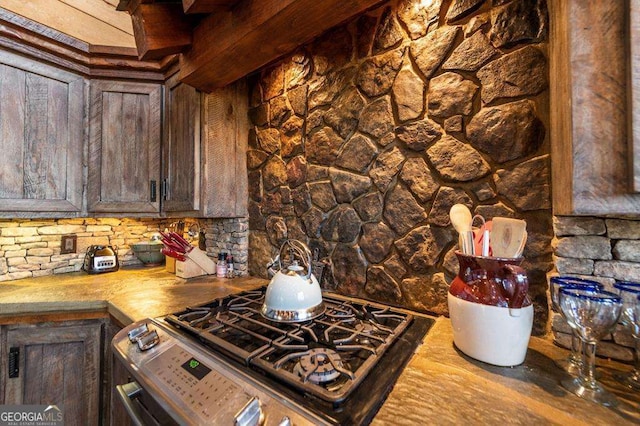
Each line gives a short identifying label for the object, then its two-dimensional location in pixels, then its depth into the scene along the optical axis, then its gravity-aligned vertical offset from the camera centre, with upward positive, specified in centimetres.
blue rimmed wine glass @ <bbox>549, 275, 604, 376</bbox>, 66 -24
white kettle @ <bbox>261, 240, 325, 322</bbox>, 92 -31
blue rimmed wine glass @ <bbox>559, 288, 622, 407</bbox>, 59 -25
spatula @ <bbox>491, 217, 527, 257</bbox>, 73 -6
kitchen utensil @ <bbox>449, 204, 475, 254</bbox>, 78 -3
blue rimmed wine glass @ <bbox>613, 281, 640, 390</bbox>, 61 -24
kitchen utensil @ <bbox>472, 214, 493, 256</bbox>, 77 -8
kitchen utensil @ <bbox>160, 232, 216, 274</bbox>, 171 -26
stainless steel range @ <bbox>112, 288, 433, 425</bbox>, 55 -40
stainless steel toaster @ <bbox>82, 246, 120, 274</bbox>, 185 -36
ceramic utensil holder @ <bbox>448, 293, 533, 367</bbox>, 67 -31
